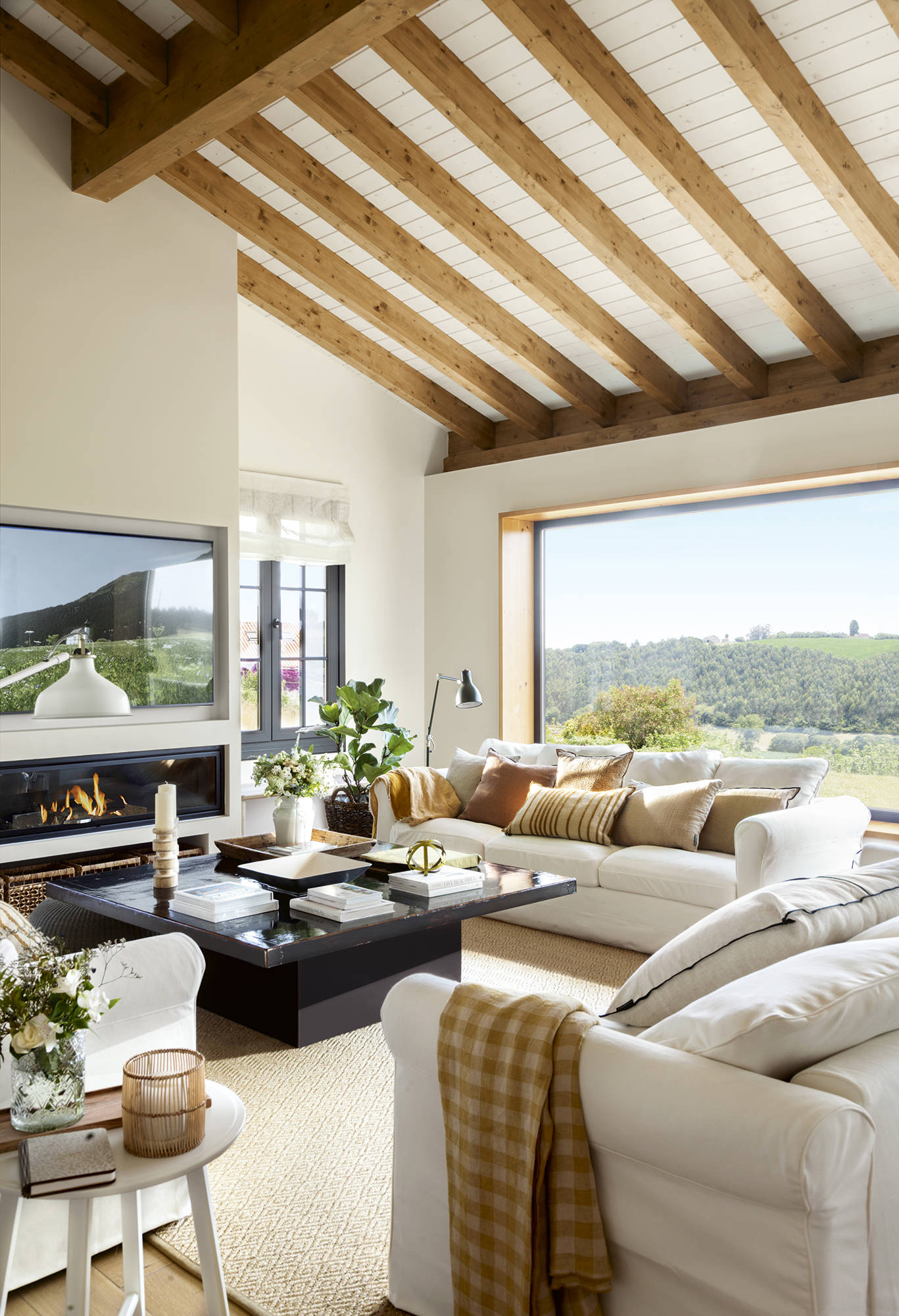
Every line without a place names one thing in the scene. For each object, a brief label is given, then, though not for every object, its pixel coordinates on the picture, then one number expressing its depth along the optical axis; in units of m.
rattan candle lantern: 1.54
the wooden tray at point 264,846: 3.84
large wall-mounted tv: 4.49
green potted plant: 5.74
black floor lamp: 5.41
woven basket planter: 5.75
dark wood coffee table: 2.91
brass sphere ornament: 3.46
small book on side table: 1.43
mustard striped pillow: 4.50
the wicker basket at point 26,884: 4.27
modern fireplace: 4.48
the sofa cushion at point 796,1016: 1.43
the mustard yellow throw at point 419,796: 5.09
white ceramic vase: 3.88
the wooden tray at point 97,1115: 1.57
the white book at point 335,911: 3.02
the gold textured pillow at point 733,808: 4.21
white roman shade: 5.96
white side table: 1.48
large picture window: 5.29
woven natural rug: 2.03
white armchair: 1.98
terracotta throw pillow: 4.97
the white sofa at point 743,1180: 1.26
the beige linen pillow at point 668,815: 4.31
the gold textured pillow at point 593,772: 4.73
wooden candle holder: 3.49
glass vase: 1.57
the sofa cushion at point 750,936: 1.79
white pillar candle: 3.50
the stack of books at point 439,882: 3.32
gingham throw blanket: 1.50
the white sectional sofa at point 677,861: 3.84
